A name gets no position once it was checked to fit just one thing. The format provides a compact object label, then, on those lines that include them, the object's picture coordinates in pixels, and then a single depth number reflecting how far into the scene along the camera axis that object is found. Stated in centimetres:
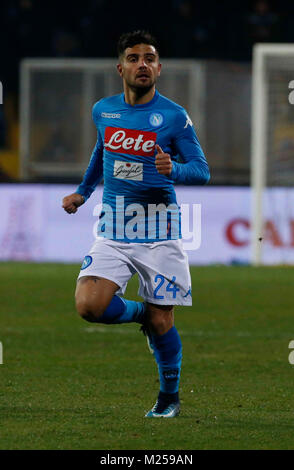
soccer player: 1099
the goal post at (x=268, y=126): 2977
